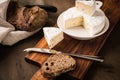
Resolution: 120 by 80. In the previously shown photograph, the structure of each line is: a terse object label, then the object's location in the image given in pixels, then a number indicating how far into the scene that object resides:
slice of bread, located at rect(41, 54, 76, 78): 0.60
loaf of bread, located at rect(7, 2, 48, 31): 0.75
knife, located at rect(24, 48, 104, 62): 0.66
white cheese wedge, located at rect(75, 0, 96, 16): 0.72
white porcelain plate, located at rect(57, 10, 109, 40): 0.71
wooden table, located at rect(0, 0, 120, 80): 0.65
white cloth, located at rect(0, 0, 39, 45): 0.73
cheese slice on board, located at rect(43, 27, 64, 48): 0.68
